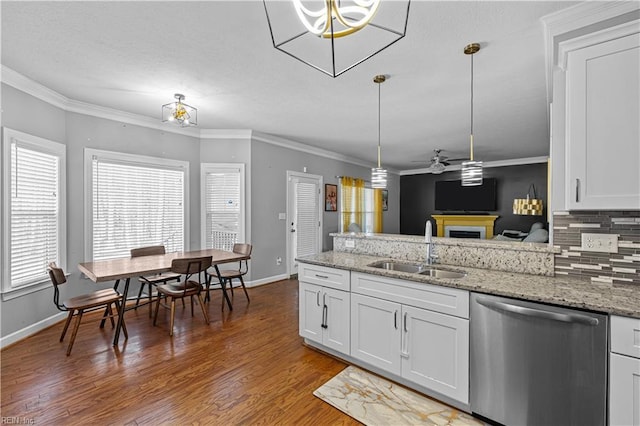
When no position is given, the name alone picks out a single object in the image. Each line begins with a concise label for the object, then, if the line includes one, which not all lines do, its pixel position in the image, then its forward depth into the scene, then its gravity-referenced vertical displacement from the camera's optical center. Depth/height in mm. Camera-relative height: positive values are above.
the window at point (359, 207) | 6965 +153
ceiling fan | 5007 +809
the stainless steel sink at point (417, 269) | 2367 -471
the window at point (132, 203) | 3805 +125
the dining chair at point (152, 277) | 3588 -822
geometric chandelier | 1896 +1313
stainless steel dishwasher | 1471 -807
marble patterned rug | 1854 -1282
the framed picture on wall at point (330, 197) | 6452 +336
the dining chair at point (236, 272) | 3880 -828
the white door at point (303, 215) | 5637 -50
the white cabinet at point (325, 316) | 2479 -904
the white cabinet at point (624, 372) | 1368 -741
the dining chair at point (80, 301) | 2684 -847
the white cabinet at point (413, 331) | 1894 -829
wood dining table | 2721 -557
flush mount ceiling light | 3227 +1151
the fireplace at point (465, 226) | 7707 -335
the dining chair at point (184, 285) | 3061 -818
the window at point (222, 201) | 4867 +183
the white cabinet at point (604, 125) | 1570 +486
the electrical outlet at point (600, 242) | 1877 -184
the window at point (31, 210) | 2809 +13
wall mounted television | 7715 +448
